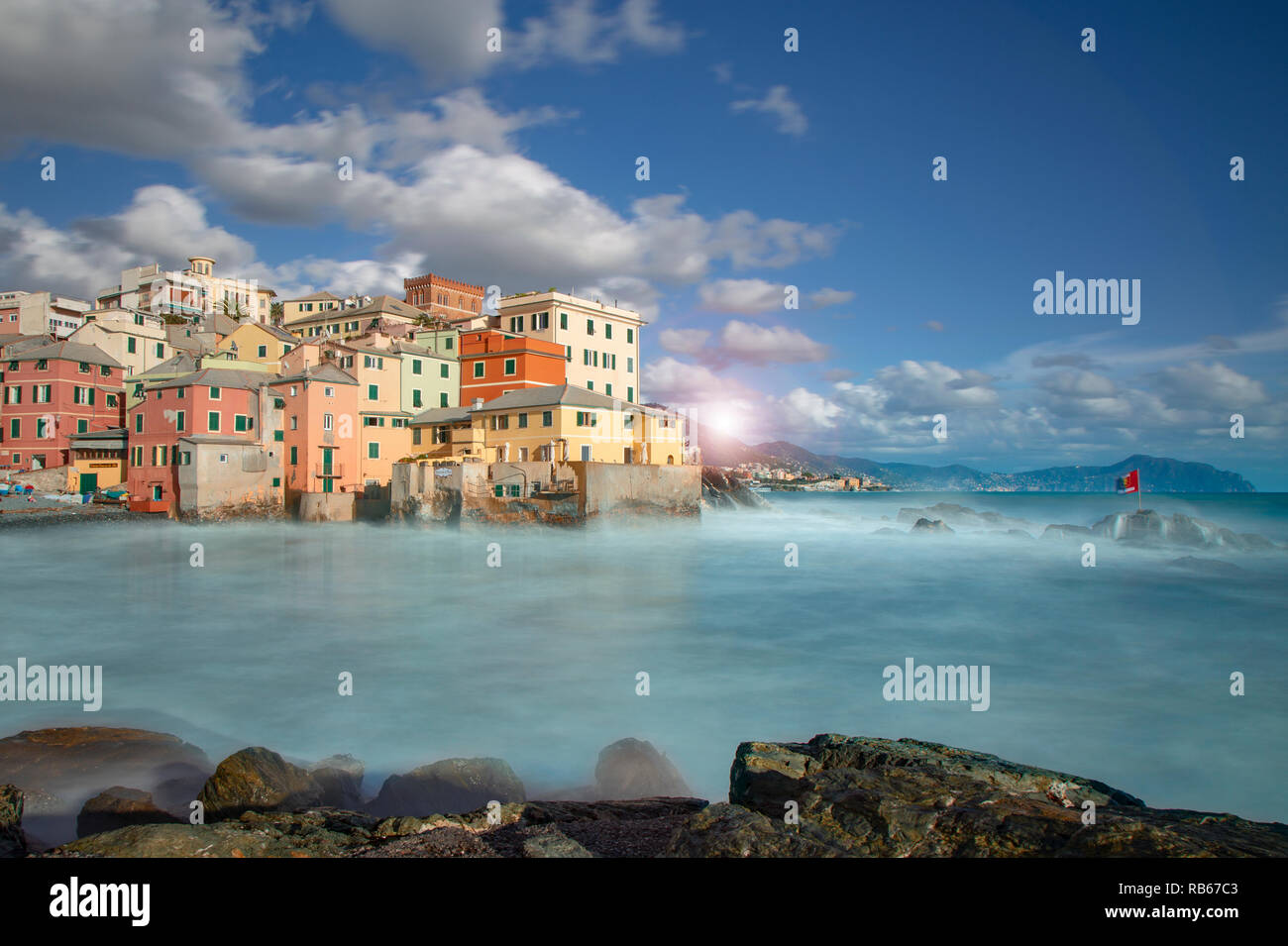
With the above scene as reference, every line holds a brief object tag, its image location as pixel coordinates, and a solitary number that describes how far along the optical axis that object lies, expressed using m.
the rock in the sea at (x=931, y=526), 52.00
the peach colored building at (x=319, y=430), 44.69
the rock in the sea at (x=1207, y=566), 31.53
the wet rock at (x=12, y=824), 6.26
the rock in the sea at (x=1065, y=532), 47.16
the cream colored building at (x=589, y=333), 51.97
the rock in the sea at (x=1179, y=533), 41.03
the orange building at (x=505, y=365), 47.97
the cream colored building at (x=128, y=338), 56.97
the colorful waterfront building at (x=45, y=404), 51.34
